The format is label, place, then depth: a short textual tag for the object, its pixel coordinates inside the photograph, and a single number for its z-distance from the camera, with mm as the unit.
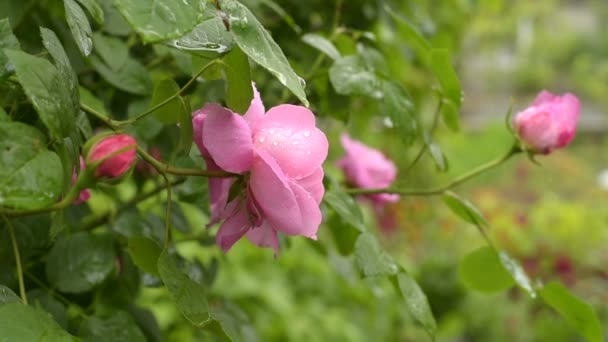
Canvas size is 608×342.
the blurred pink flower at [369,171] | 1338
